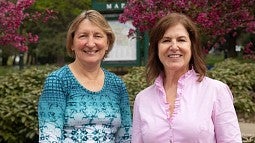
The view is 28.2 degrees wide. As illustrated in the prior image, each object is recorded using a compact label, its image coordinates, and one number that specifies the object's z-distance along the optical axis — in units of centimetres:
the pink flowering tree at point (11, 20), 919
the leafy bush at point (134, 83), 827
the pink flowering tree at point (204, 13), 766
